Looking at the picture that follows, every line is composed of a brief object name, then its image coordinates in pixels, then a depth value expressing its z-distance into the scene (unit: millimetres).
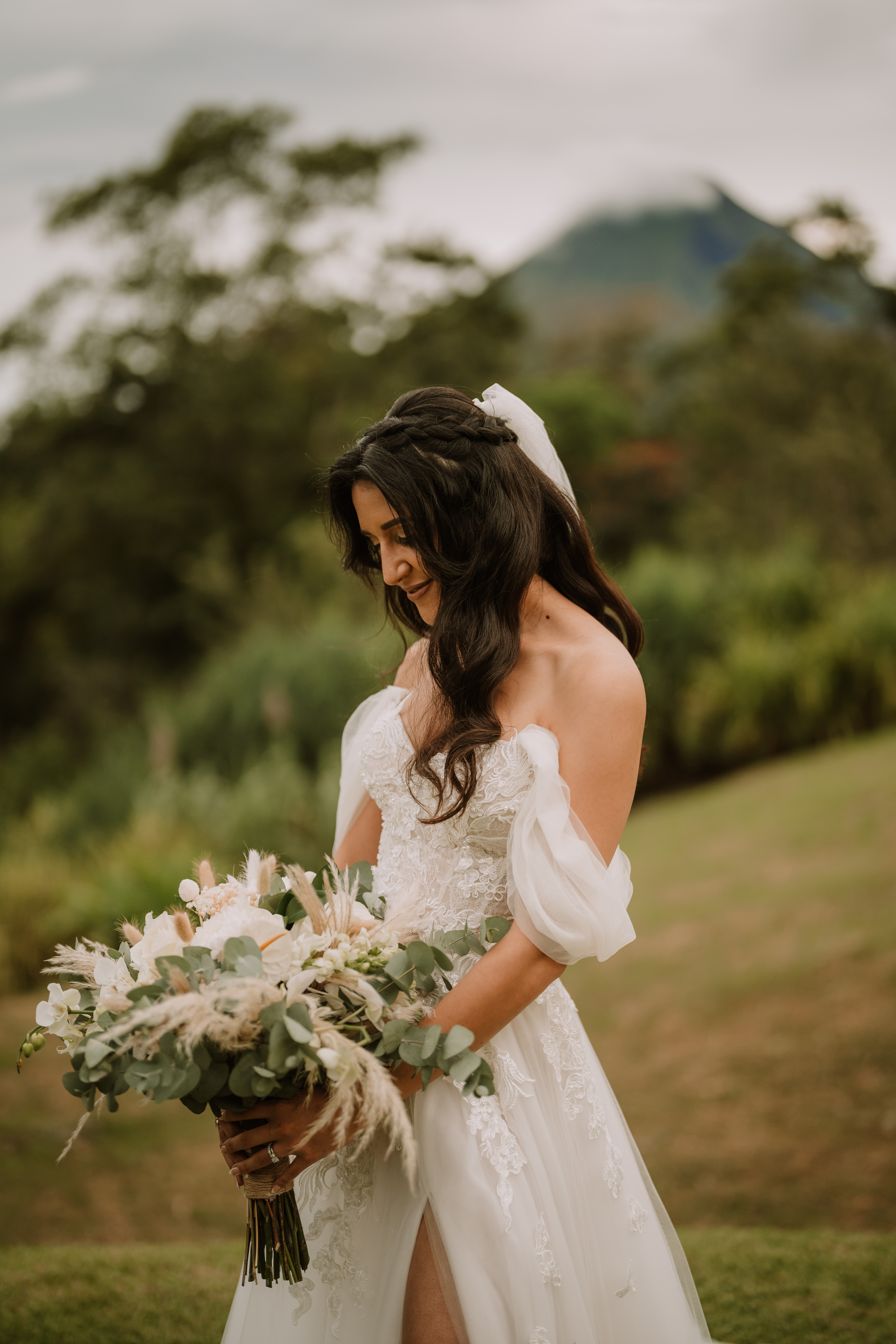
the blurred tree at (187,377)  20500
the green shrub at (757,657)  11133
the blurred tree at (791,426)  16188
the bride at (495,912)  1852
